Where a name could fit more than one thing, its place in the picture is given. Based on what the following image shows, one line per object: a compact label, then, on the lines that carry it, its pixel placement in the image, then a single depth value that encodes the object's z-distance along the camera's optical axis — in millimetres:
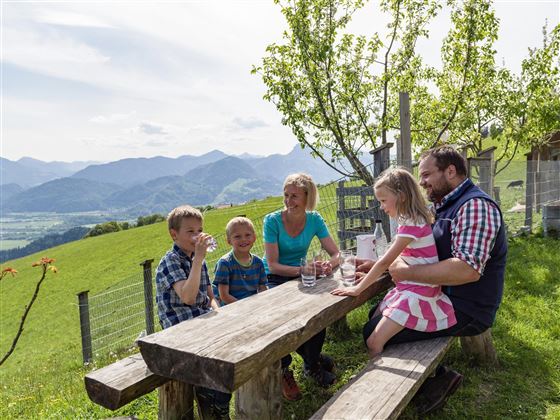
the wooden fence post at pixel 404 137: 5832
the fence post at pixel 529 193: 10547
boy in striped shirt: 3684
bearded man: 2869
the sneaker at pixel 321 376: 3858
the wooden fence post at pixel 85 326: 7516
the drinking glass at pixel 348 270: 3455
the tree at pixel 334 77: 7191
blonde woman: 3926
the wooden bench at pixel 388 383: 2232
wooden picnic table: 2107
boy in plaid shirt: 3090
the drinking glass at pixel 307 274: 3467
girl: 2977
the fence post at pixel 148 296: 6629
